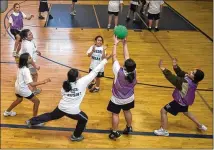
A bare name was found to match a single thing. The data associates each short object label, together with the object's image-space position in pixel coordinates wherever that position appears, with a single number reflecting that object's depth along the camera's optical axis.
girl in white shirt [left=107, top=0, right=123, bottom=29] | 10.00
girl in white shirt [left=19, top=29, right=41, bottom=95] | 5.84
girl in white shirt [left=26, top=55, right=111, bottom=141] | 4.48
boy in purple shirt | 4.84
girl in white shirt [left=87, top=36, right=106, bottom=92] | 5.99
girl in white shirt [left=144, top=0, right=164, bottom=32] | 10.21
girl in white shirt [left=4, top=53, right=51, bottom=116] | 4.92
